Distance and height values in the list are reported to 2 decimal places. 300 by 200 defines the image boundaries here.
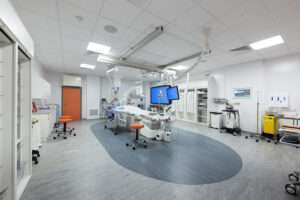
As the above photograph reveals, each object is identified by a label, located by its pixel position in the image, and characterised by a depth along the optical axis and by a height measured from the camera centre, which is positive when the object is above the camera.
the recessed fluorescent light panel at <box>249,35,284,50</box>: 3.22 +1.62
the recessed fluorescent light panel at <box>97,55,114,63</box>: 4.22 +1.40
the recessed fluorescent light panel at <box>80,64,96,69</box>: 5.88 +1.61
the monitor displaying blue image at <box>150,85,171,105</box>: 3.73 +0.15
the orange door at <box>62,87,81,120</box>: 7.49 -0.18
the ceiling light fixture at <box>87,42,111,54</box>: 3.70 +1.62
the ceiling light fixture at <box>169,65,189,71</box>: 5.70 +1.55
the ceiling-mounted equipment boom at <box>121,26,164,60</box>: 2.73 +1.54
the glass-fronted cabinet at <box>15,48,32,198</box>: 1.99 -0.26
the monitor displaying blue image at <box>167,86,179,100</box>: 3.57 +0.20
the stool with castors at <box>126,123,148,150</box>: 3.49 -1.30
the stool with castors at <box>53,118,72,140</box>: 4.14 -1.22
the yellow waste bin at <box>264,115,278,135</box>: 4.22 -0.83
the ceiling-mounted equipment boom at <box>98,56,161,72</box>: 4.30 +1.31
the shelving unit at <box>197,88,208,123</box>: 7.04 -0.32
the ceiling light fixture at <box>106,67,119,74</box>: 4.83 +1.20
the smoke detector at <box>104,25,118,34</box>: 2.71 +1.60
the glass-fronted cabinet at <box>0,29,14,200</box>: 1.38 -0.15
